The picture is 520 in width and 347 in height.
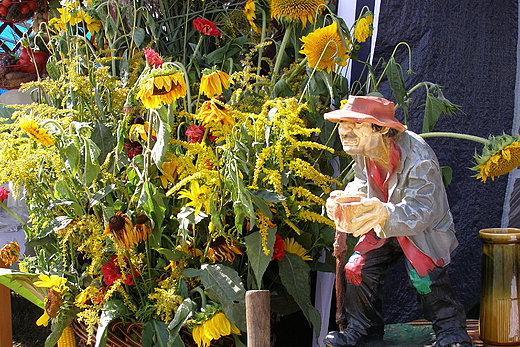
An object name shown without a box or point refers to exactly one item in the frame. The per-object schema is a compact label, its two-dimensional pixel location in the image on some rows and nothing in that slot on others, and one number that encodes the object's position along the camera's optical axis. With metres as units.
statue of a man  1.04
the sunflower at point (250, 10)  1.85
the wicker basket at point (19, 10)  2.52
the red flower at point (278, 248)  1.40
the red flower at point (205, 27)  1.77
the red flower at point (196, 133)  1.49
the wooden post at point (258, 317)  1.02
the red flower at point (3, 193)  1.86
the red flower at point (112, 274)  1.42
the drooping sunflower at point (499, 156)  1.15
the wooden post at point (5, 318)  1.67
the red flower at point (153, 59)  1.34
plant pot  1.18
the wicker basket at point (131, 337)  1.43
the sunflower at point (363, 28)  1.59
